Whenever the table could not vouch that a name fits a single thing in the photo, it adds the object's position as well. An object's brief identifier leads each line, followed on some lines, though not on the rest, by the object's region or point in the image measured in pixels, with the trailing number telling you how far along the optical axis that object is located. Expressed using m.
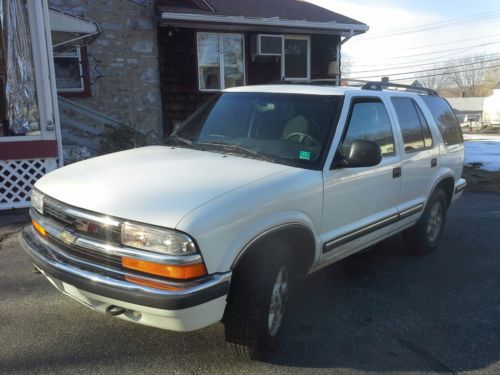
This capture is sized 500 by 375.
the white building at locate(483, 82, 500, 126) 40.53
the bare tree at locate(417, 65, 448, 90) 87.01
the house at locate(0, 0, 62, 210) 6.86
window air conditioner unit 12.16
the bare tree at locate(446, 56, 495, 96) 85.88
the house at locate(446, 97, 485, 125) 68.50
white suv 2.52
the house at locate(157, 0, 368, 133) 11.44
